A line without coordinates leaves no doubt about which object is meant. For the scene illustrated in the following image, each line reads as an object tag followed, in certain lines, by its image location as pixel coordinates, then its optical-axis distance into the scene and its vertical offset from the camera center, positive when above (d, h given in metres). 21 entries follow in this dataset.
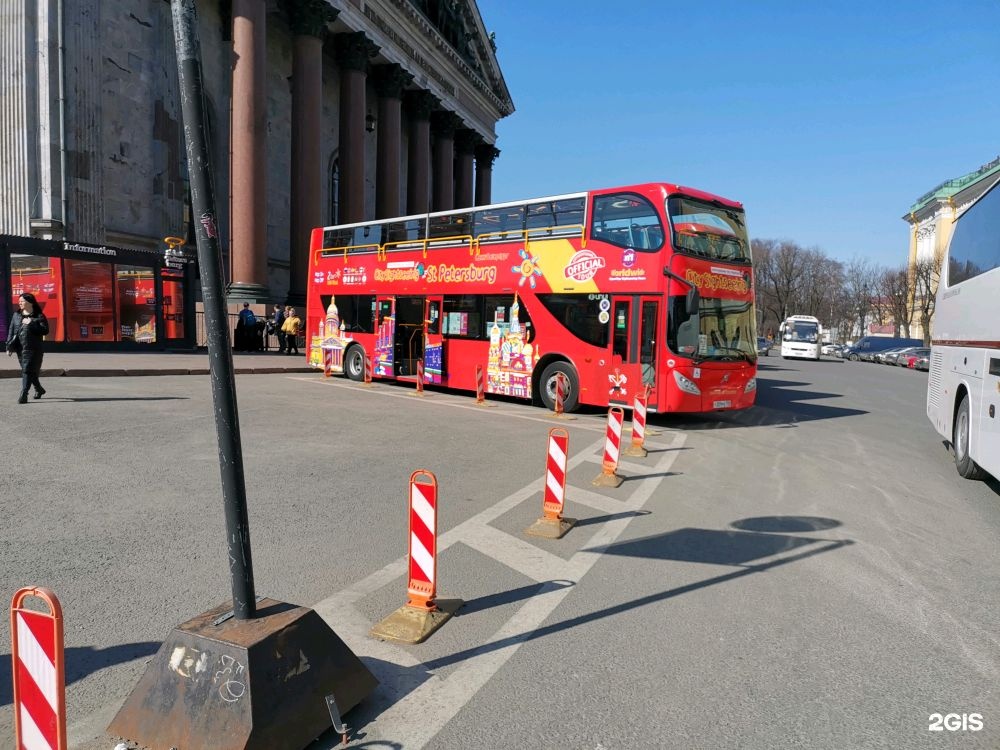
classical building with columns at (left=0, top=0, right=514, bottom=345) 20.77 +6.83
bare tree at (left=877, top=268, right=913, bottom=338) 68.31 +4.13
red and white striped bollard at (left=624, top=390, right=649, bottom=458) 9.98 -1.44
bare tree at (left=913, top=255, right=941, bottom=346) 60.85 +4.95
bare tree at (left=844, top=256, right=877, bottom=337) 78.81 +5.17
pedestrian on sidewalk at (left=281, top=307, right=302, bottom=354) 25.81 -0.12
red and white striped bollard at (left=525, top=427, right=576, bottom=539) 5.98 -1.39
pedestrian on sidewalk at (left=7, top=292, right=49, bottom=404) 11.31 -0.28
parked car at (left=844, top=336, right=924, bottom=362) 53.03 -0.65
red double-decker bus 12.47 +0.69
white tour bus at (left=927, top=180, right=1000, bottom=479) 7.61 -0.07
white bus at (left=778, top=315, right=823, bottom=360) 49.31 -0.19
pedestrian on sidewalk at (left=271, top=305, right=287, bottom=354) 26.22 +0.10
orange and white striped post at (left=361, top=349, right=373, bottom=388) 18.92 -1.20
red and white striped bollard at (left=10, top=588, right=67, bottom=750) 2.24 -1.16
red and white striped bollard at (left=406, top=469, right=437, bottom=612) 4.02 -1.28
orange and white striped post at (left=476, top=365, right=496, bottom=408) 15.04 -1.29
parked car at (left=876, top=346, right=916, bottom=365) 47.21 -1.33
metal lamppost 2.70 -1.36
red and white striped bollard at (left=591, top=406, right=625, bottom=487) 7.92 -1.38
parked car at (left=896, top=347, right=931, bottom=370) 42.98 -1.14
